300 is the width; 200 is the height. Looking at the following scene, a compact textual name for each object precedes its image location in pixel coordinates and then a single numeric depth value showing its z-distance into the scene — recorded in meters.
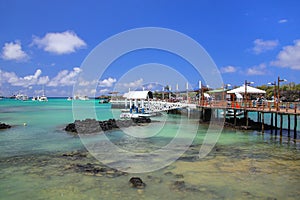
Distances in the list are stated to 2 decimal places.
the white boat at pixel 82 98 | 155.50
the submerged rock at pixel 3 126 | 23.11
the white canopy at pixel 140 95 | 31.58
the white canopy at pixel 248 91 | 23.24
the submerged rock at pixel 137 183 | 8.60
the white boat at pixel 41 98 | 125.44
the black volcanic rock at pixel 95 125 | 21.00
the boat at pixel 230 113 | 31.72
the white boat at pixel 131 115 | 30.52
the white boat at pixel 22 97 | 135.38
